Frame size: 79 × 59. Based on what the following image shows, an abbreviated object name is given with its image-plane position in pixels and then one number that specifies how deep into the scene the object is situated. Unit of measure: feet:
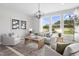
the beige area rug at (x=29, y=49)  3.91
